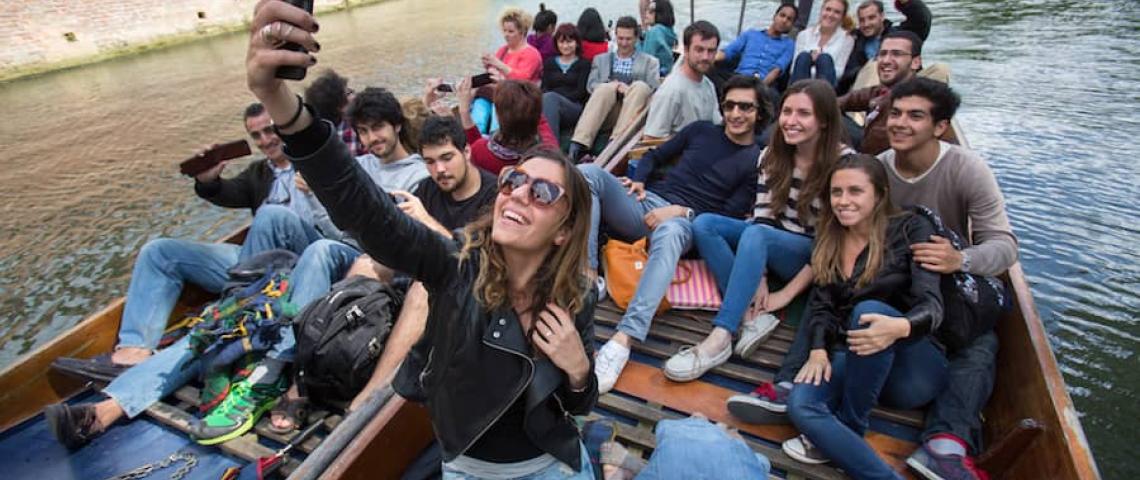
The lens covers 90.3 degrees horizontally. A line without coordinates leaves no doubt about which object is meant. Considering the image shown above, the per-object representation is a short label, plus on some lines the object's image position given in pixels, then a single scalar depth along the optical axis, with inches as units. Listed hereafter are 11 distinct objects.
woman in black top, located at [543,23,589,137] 207.6
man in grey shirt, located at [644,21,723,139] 149.3
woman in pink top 206.4
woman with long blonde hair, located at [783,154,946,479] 71.5
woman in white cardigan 196.2
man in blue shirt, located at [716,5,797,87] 215.0
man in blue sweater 101.0
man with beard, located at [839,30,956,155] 126.8
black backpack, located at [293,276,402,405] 84.4
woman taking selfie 48.5
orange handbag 105.7
